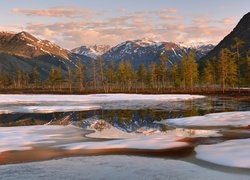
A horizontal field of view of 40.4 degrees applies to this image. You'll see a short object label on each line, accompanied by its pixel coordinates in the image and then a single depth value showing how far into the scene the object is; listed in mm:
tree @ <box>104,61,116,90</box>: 135038
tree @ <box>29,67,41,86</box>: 175850
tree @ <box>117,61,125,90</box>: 131750
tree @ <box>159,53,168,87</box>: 122088
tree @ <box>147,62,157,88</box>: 128375
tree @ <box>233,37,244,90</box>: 84275
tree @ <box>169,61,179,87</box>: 125181
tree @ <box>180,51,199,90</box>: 112188
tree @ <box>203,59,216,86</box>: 114406
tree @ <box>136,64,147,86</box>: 142625
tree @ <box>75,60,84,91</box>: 128850
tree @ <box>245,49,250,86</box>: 87444
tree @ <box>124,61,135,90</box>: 130850
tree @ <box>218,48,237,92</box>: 95812
